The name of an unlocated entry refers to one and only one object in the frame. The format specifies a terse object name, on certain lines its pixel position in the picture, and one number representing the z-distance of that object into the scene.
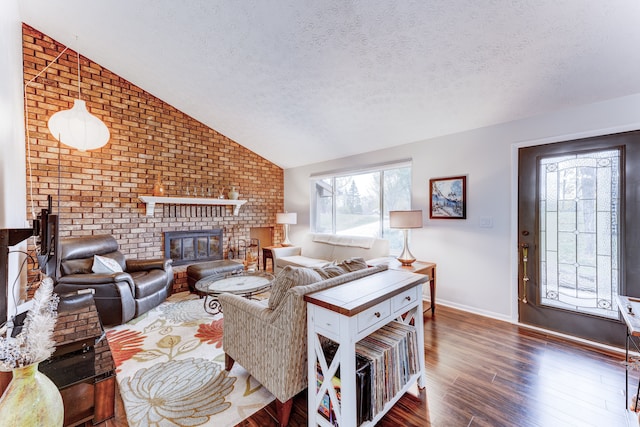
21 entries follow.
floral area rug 1.62
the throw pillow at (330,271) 1.74
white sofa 4.03
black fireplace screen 4.34
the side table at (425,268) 3.12
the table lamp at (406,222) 3.26
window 4.04
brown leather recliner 2.73
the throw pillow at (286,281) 1.55
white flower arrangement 0.83
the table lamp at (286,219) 5.23
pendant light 3.04
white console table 1.28
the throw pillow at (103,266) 3.00
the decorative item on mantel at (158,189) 4.07
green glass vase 0.78
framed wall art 3.30
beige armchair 1.46
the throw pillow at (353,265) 1.91
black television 1.37
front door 2.35
